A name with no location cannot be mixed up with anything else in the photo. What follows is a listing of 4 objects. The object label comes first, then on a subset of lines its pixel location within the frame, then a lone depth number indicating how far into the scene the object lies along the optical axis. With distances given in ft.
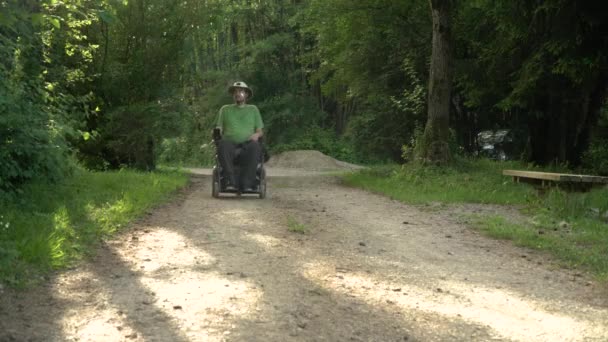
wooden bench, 33.40
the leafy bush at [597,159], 51.93
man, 40.11
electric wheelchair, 40.09
